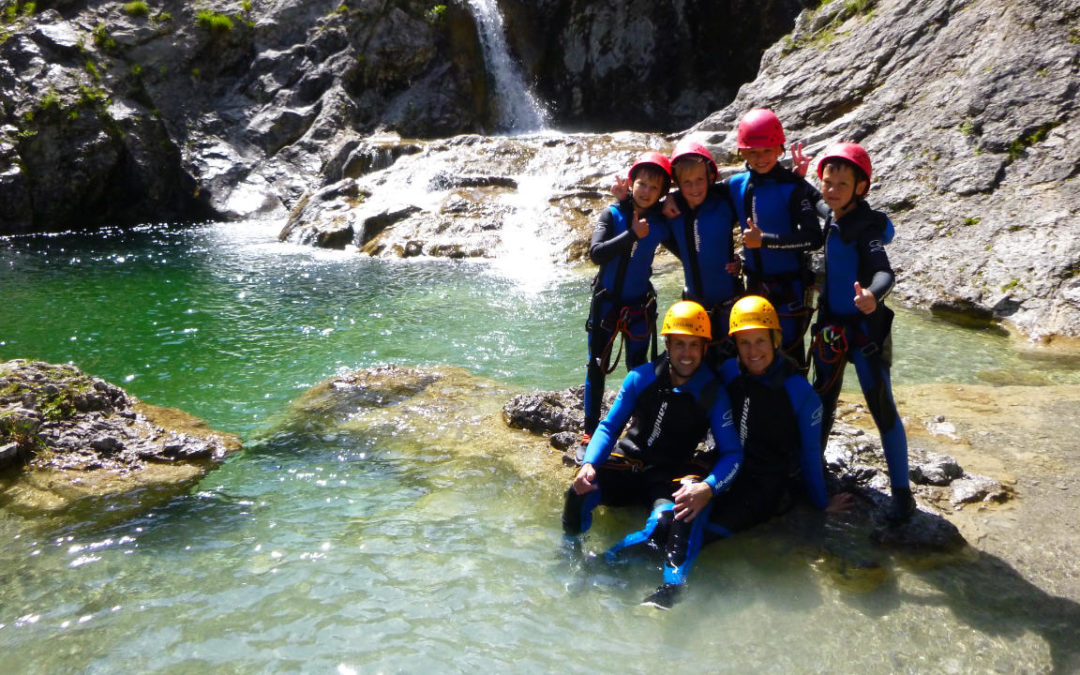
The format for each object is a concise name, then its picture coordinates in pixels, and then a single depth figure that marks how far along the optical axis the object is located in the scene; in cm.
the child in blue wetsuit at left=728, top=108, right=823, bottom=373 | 456
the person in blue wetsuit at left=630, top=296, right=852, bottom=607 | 426
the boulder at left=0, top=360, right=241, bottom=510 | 547
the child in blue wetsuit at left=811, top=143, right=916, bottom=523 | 418
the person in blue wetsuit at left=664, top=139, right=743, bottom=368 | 480
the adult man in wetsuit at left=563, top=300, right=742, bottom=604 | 421
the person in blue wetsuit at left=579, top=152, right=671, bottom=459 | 498
